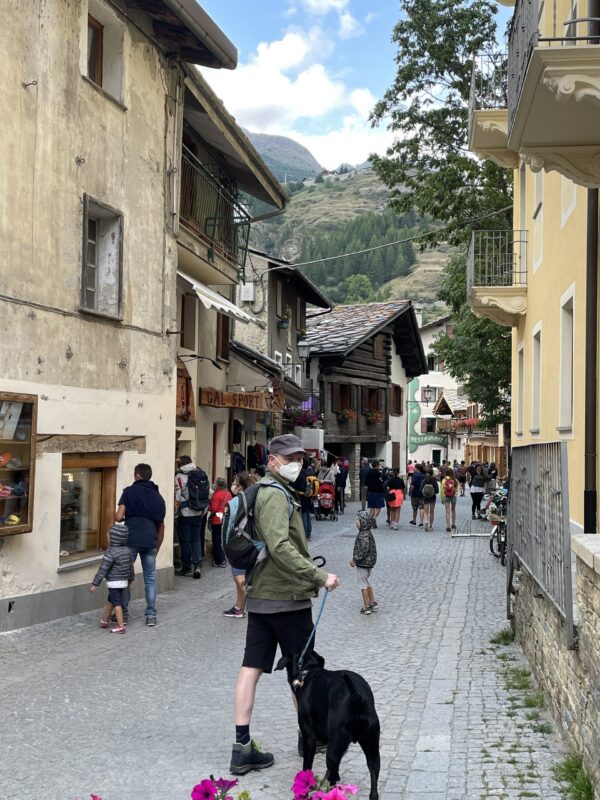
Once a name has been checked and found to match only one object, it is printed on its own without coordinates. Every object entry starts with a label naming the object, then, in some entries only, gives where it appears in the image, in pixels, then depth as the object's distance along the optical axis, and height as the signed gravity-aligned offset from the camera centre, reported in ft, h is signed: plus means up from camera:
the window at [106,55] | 41.14 +17.51
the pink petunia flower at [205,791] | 13.28 -4.65
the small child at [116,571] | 33.81 -4.03
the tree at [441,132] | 71.41 +25.31
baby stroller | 91.30 -3.84
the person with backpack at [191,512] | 48.37 -2.77
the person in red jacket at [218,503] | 49.32 -2.32
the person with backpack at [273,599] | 18.61 -2.78
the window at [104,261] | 40.91 +8.42
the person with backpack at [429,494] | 82.84 -2.85
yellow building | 24.39 +8.99
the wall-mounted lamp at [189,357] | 56.13 +5.97
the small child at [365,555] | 38.50 -3.85
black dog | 16.81 -4.58
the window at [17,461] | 32.81 -0.19
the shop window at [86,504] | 38.50 -1.99
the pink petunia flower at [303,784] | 13.84 -4.72
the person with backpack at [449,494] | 83.82 -2.86
